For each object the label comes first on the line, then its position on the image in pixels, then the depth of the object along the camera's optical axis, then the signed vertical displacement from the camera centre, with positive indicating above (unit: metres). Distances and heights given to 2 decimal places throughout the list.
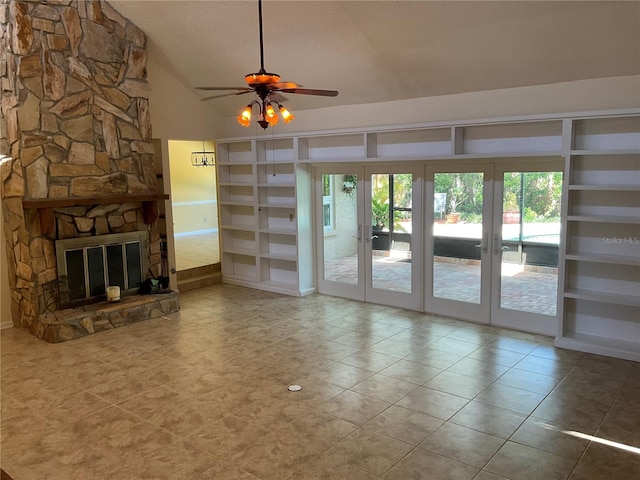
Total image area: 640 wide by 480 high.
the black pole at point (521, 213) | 5.50 -0.32
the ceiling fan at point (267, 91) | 3.80 +0.75
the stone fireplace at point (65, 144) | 5.49 +0.53
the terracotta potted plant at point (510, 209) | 5.57 -0.27
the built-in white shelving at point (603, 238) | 4.77 -0.54
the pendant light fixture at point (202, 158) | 11.01 +0.67
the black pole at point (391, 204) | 6.57 -0.24
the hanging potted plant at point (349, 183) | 6.90 +0.04
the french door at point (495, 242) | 5.43 -0.66
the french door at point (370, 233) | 6.46 -0.63
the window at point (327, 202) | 7.19 -0.22
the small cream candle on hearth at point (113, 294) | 6.15 -1.26
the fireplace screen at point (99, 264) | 5.87 -0.90
